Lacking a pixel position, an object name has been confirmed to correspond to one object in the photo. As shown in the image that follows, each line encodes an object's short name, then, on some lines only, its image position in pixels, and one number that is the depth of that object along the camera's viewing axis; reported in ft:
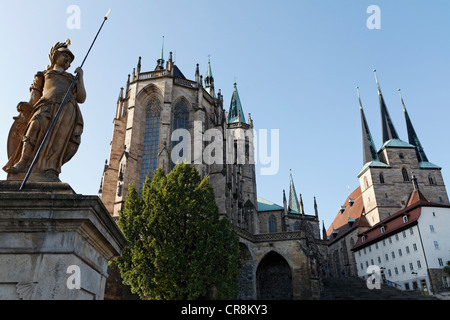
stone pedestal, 10.14
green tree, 51.70
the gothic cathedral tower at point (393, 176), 161.58
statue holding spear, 13.09
